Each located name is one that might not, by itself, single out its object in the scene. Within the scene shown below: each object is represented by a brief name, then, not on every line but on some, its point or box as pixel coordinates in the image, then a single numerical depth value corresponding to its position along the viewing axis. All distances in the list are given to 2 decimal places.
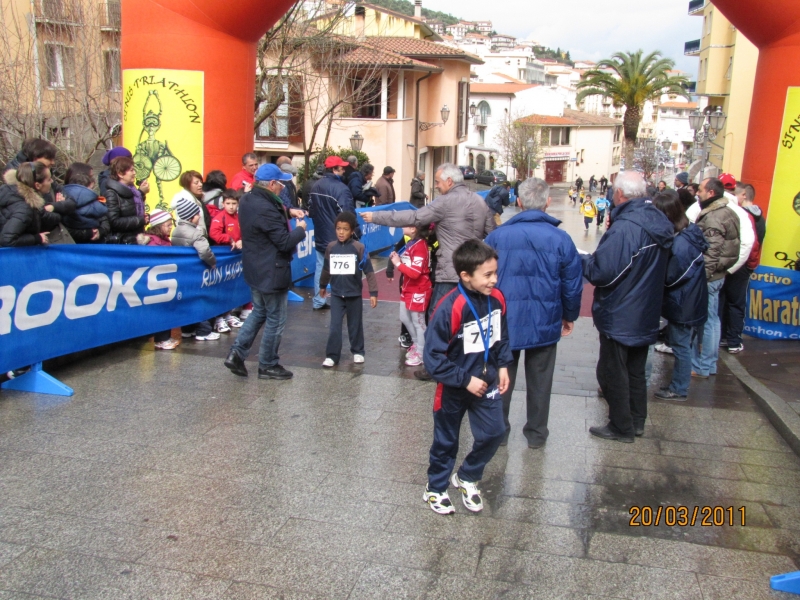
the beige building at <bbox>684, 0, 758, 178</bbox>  36.25
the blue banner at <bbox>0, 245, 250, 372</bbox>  5.91
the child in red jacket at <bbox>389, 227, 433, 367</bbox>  6.94
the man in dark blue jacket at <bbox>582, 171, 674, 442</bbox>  5.17
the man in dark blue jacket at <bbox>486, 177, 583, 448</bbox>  5.07
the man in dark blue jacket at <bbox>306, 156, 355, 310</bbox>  9.09
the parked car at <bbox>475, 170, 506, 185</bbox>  60.97
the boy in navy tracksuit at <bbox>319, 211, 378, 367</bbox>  7.14
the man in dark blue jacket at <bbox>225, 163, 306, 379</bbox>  6.39
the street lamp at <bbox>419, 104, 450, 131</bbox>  38.02
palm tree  52.53
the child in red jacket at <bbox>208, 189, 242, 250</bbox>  8.17
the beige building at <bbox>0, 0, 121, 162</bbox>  14.88
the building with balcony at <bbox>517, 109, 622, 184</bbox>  79.69
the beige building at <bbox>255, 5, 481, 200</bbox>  32.09
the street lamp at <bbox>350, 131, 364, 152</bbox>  27.78
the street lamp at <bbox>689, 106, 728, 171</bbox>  20.83
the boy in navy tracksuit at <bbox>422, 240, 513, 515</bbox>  3.96
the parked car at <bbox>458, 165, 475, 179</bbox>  59.98
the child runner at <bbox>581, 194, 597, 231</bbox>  31.75
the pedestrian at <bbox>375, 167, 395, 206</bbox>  15.55
